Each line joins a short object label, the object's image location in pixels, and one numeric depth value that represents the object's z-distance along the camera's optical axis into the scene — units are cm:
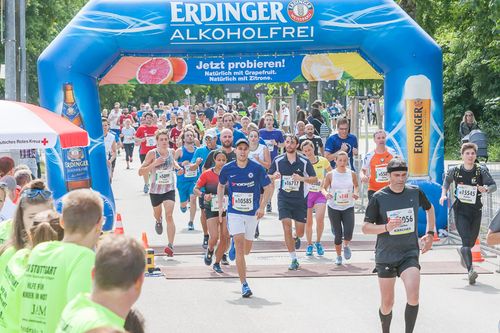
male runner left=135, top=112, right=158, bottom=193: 2430
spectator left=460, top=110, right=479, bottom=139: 2936
